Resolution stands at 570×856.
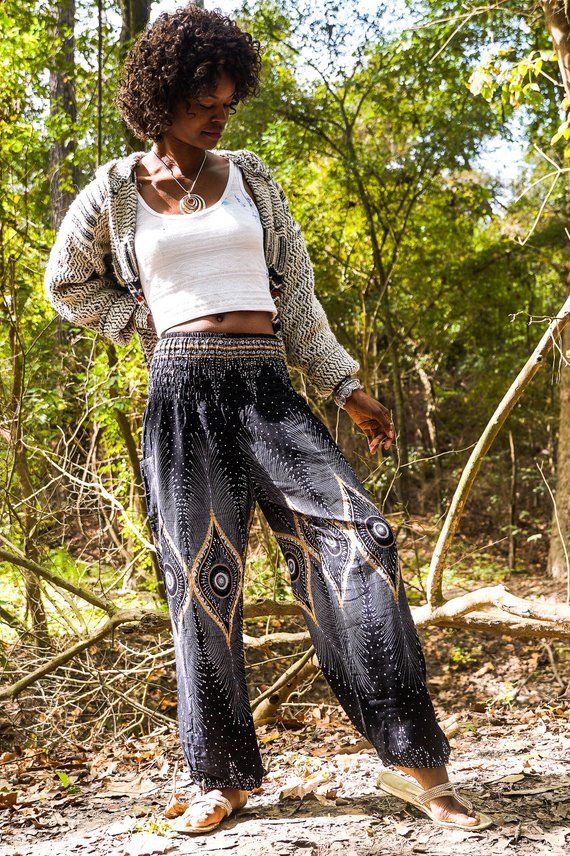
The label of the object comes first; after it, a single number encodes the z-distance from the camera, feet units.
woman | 7.55
